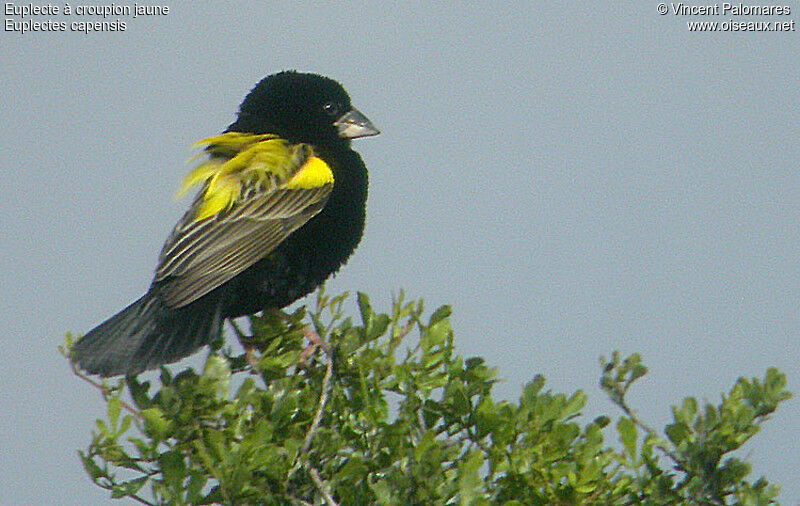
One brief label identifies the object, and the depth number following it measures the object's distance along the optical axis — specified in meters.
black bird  8.86
